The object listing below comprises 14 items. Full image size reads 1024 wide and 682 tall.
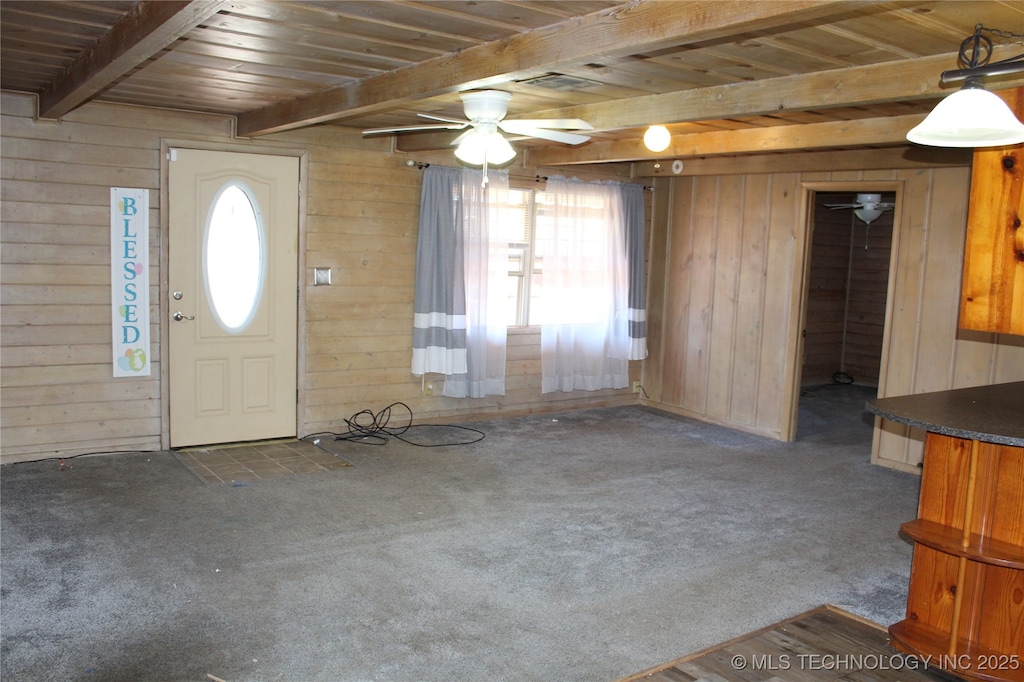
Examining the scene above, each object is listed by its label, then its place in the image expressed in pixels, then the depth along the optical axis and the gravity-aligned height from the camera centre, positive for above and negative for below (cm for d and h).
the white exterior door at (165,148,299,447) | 557 -27
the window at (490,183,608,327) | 714 +15
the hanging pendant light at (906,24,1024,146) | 265 +56
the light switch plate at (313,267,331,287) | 607 -10
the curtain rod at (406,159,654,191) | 639 +79
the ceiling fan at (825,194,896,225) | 807 +79
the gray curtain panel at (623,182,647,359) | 761 +13
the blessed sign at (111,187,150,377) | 530 -17
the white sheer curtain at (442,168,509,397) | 661 -18
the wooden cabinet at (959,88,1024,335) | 328 +20
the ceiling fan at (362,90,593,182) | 406 +73
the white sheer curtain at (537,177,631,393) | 721 -13
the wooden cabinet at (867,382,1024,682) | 302 -94
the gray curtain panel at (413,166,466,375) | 643 -11
